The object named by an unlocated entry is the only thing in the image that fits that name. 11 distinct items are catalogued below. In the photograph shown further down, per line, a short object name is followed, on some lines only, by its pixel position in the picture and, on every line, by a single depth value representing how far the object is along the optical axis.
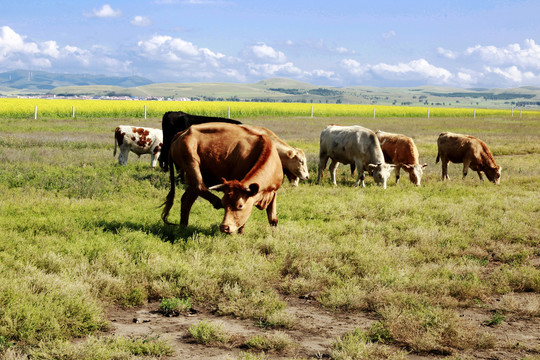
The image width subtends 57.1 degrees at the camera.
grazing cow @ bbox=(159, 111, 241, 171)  15.30
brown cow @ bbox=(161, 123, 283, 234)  7.75
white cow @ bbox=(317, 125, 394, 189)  15.55
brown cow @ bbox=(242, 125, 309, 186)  14.05
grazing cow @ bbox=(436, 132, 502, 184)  17.00
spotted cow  17.84
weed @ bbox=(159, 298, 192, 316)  5.95
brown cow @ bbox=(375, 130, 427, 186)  16.23
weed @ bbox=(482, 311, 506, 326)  5.81
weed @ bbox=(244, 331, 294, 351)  5.01
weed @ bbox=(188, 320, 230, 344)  5.15
